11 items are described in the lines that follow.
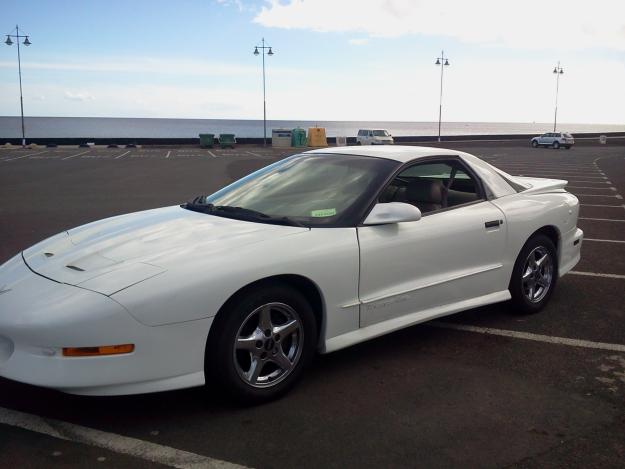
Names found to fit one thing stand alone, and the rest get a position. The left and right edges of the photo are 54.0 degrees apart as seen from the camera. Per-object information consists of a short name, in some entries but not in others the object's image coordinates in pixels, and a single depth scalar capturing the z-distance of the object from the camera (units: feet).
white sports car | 9.58
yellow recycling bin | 159.53
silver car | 149.89
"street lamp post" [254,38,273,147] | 162.71
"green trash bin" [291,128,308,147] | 161.17
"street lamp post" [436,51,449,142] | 195.39
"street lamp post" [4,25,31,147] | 152.67
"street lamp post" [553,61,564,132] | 220.72
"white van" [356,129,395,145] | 146.51
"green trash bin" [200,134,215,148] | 148.56
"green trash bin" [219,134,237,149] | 150.51
